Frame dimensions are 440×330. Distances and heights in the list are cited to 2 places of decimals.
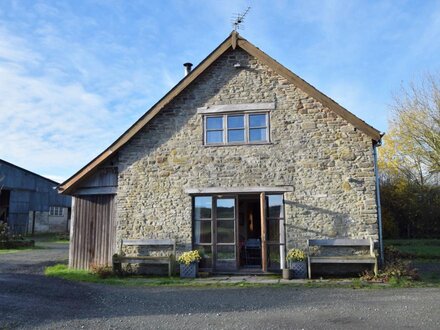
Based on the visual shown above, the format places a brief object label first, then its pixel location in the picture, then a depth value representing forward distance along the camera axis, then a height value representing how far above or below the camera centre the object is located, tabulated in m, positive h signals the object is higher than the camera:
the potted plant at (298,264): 11.02 -1.05
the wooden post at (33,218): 35.12 +0.47
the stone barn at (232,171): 11.62 +1.59
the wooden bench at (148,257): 11.70 -0.94
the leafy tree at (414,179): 22.05 +2.94
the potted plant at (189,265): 11.35 -1.12
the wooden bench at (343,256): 10.77 -0.83
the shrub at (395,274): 10.26 -1.25
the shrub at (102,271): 11.65 -1.34
